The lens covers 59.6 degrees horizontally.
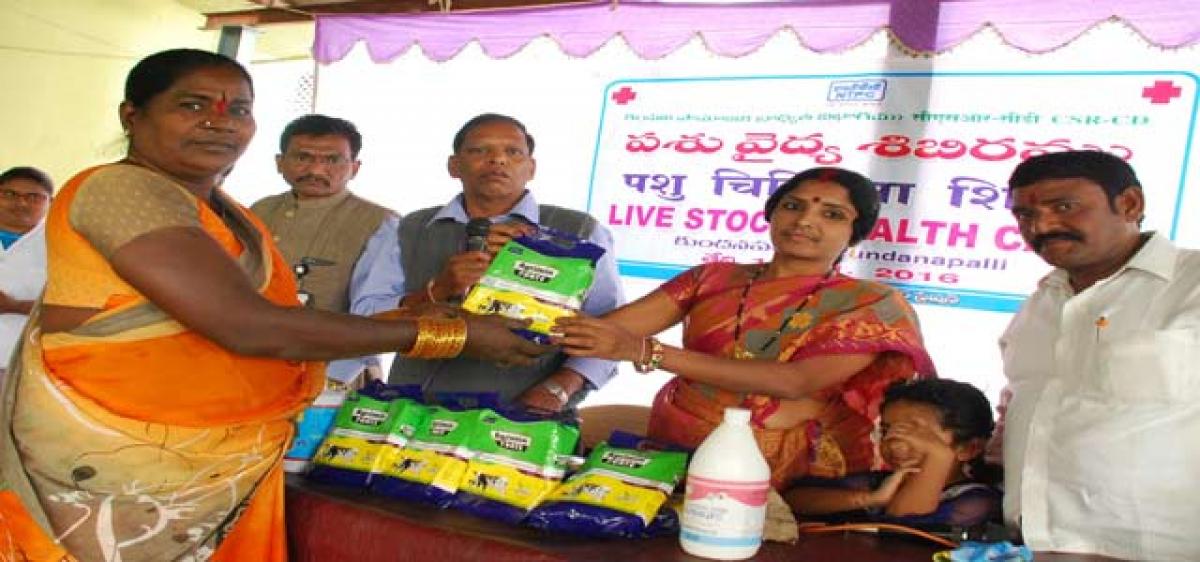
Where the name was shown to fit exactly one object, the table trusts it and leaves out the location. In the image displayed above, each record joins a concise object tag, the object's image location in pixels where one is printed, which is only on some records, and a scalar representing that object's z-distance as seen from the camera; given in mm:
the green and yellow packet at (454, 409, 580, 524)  1796
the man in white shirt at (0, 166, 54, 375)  4133
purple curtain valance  3551
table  1618
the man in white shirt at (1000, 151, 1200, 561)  1848
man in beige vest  3357
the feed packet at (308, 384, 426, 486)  1984
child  1894
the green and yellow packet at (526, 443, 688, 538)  1686
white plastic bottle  1578
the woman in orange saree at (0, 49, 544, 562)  1664
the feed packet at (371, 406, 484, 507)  1869
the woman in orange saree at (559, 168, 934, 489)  2102
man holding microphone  2836
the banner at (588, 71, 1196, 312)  3504
